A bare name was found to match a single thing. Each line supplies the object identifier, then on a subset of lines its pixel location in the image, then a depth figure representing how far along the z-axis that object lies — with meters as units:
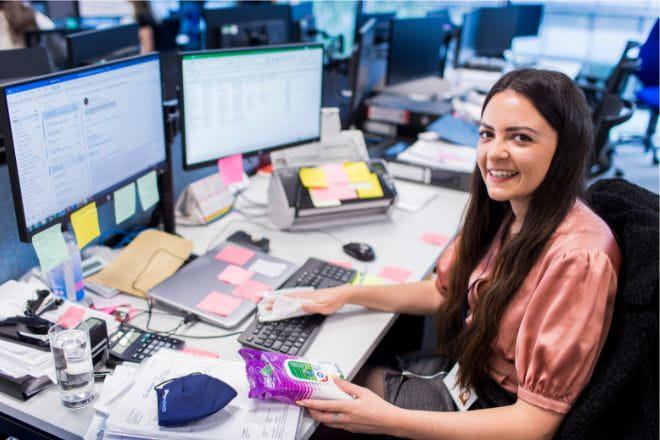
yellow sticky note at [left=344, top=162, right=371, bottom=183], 1.91
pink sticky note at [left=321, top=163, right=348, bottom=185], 1.89
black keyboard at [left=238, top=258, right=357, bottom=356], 1.23
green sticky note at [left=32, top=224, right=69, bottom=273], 1.21
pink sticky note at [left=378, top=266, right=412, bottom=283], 1.57
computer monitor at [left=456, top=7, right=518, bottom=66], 3.80
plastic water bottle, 1.32
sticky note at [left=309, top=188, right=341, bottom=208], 1.78
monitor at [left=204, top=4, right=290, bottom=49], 2.84
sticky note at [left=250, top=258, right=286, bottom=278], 1.52
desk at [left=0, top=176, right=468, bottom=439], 1.05
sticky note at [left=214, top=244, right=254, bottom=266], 1.56
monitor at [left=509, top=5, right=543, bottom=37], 4.46
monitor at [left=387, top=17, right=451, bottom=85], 2.81
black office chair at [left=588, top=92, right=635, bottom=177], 2.40
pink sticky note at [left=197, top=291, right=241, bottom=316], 1.34
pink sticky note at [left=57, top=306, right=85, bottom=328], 1.23
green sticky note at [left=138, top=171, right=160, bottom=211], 1.51
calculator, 1.18
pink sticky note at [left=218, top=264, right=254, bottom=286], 1.46
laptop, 1.33
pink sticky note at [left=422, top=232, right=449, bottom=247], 1.79
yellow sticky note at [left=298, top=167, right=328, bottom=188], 1.83
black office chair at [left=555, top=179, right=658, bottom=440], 0.90
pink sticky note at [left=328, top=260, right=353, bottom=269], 1.59
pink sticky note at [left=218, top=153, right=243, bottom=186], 1.74
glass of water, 1.04
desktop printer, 1.78
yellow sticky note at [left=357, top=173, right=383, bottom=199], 1.84
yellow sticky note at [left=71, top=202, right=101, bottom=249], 1.29
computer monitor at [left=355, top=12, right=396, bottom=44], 3.18
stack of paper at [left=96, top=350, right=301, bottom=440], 0.96
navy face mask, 0.96
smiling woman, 0.99
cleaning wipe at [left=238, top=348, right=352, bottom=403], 1.04
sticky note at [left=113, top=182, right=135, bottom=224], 1.43
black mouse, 1.65
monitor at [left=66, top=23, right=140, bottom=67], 2.02
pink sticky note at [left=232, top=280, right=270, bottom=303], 1.40
